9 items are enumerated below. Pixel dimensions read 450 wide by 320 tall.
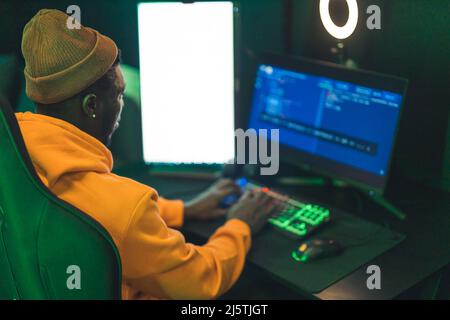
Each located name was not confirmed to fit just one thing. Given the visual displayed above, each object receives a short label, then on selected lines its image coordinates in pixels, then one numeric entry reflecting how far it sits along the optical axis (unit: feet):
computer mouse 4.75
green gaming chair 3.25
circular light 4.48
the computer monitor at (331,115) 5.21
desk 4.46
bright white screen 6.00
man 3.57
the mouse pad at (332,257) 4.57
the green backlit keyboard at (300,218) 5.15
